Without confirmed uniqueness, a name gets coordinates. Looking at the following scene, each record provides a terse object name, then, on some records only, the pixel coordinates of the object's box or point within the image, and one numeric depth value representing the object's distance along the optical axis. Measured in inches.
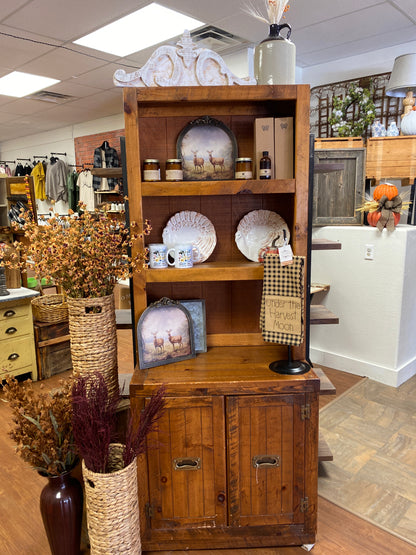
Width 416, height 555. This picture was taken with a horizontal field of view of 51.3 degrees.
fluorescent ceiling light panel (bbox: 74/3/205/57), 131.2
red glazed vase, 62.7
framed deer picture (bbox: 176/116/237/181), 76.0
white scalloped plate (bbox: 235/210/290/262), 78.4
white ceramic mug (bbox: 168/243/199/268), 72.1
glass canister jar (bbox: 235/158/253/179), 71.4
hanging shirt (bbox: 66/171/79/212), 330.3
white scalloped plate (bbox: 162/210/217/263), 78.6
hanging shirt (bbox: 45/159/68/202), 338.3
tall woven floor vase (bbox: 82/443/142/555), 57.4
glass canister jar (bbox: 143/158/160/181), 71.6
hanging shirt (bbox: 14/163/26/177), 369.7
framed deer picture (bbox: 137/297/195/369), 72.1
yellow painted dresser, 129.3
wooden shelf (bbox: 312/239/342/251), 81.0
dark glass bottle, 70.9
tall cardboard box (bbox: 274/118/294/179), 72.1
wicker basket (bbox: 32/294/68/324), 141.6
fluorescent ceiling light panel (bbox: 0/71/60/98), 198.8
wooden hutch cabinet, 65.7
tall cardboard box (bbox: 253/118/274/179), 72.0
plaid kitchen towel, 66.4
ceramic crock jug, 71.7
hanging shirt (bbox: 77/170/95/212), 308.7
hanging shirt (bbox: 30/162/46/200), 354.9
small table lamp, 142.0
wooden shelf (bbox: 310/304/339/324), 80.6
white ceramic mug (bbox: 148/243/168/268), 72.7
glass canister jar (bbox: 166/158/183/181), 71.6
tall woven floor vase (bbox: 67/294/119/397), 68.3
